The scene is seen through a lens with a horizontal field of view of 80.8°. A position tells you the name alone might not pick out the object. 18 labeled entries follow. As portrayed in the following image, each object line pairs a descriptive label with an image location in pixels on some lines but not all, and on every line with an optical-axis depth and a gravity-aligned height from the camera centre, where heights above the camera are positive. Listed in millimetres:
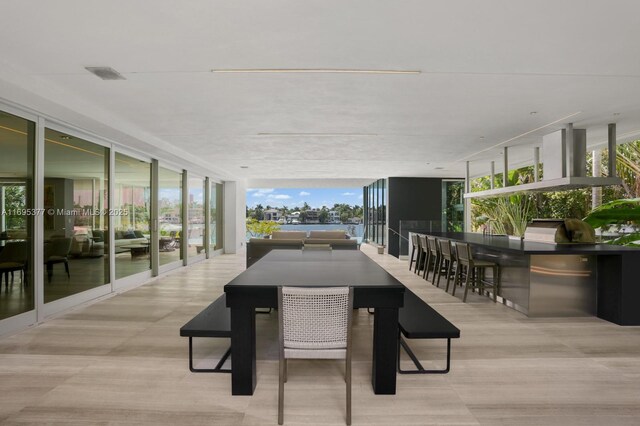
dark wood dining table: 2605 -662
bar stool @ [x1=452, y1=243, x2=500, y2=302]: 5676 -931
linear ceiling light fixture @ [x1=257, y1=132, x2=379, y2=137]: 6125 +1282
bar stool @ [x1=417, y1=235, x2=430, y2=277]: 7880 -800
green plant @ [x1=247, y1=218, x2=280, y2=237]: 12070 -467
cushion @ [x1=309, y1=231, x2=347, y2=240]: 9123 -551
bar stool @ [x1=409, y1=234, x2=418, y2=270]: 8953 -769
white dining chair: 2297 -698
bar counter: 4562 -875
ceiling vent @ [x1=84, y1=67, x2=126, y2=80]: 3510 +1339
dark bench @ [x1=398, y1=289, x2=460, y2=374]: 2861 -909
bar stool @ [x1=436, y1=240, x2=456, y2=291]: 6311 -731
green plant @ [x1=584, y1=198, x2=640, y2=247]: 5121 -52
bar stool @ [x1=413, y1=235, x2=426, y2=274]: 8334 -987
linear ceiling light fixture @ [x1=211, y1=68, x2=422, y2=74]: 3512 +1339
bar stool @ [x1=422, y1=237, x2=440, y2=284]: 7008 -754
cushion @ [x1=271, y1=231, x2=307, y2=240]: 8875 -537
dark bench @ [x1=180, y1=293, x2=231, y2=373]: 2859 -894
